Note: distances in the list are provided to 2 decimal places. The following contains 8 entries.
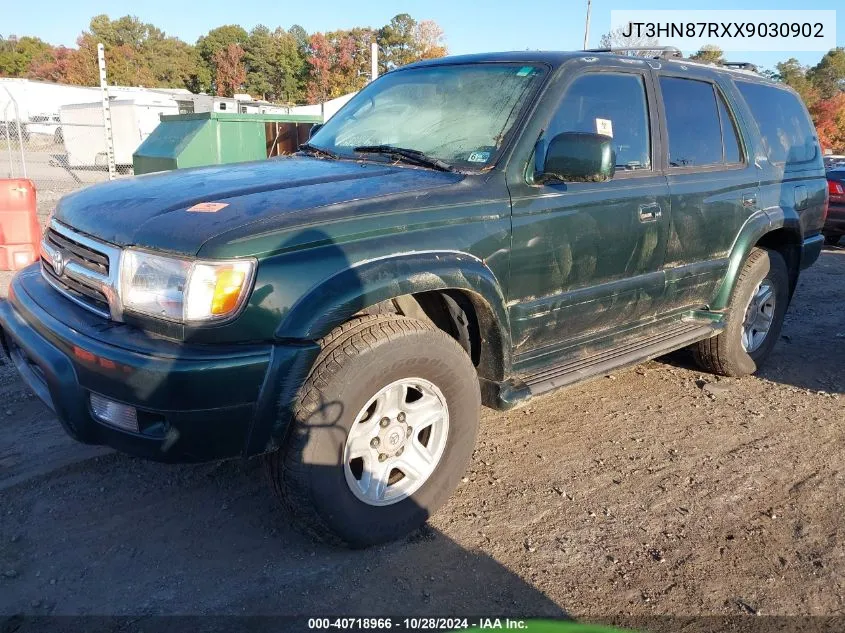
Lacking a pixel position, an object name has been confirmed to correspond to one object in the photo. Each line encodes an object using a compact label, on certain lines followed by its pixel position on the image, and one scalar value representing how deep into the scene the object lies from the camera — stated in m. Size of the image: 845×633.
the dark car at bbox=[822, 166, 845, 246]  10.42
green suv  2.43
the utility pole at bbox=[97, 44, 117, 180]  12.35
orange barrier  7.34
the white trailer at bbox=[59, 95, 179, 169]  20.89
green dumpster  10.67
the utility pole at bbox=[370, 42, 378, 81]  17.41
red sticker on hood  2.60
